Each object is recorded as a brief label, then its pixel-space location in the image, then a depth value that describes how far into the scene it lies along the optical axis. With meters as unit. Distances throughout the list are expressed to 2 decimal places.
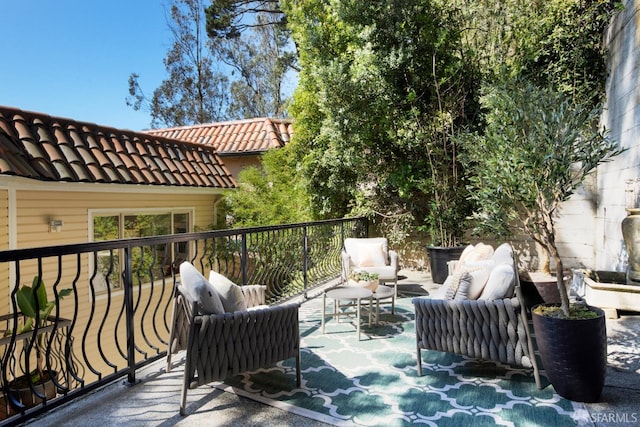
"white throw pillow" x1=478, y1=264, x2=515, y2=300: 2.78
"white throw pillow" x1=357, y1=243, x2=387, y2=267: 5.53
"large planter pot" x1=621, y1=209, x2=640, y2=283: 3.97
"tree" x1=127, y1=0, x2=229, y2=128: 18.89
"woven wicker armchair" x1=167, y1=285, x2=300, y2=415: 2.43
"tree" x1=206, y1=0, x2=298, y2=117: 14.84
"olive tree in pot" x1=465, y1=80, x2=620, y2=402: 2.41
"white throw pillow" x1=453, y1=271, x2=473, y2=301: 2.92
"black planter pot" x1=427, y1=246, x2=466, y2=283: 6.18
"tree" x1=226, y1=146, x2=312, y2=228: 7.94
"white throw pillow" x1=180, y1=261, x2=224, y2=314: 2.50
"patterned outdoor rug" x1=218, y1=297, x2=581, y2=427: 2.38
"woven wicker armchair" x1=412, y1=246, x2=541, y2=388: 2.66
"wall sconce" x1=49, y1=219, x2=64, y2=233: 6.02
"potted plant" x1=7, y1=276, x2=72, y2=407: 3.31
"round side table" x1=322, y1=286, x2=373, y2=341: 3.82
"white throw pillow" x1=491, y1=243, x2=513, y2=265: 3.46
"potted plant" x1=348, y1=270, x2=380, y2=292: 4.35
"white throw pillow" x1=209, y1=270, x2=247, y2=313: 2.75
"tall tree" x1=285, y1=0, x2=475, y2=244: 6.32
